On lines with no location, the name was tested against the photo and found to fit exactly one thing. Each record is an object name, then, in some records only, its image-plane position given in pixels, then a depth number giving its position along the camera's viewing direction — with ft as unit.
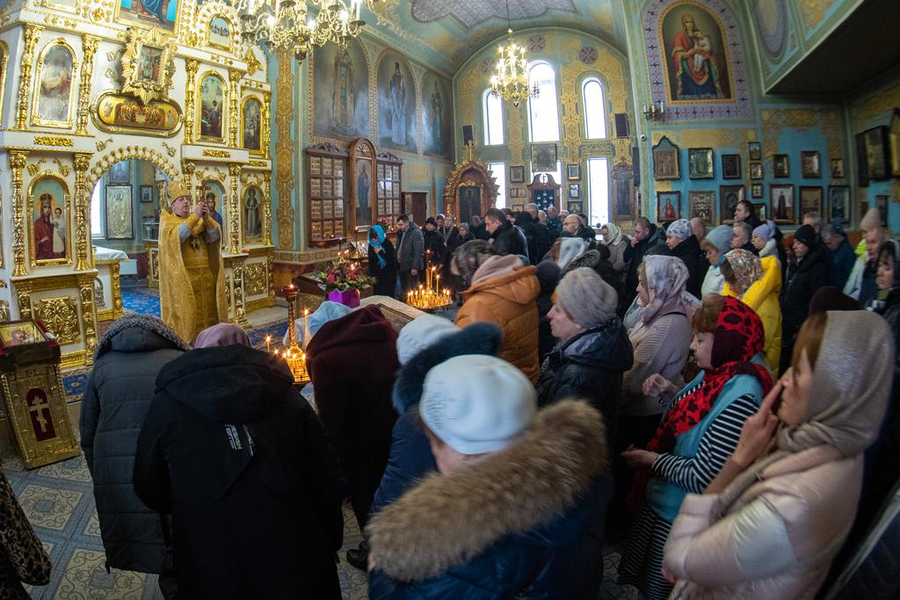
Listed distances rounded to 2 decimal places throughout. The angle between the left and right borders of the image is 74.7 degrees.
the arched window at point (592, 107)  67.26
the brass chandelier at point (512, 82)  49.77
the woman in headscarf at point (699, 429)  6.91
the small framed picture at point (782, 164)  38.24
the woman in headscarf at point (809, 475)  4.64
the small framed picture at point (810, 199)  37.55
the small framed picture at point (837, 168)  37.06
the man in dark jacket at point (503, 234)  24.70
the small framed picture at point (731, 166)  38.60
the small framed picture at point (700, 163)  38.63
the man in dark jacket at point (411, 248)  32.86
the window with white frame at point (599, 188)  67.51
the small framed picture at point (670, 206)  39.19
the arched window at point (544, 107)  68.59
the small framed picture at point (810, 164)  37.60
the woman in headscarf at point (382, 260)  31.09
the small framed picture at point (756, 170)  38.63
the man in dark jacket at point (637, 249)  22.70
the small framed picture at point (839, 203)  36.63
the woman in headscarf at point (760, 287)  12.57
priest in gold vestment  22.52
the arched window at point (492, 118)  70.08
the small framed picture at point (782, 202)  38.24
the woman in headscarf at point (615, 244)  25.57
